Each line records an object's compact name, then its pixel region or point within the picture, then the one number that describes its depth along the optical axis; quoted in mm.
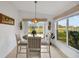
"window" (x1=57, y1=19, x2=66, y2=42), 2998
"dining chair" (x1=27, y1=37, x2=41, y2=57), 2162
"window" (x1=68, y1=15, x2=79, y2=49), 2161
